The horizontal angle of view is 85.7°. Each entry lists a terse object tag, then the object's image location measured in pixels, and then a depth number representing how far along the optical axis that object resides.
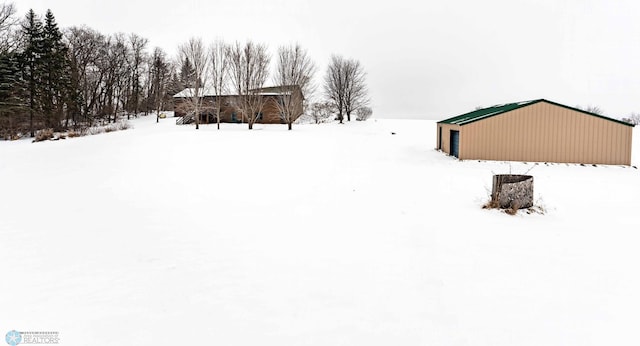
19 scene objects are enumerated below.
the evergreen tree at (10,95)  31.84
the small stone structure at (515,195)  7.89
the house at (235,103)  32.53
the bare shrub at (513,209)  7.64
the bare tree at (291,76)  32.09
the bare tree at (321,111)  46.31
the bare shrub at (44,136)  27.45
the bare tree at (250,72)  32.41
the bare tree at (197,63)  32.16
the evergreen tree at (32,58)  34.16
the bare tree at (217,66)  33.12
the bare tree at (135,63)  50.81
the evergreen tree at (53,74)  35.25
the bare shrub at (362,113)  49.16
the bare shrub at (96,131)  32.26
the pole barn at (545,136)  17.52
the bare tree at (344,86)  47.69
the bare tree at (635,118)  45.76
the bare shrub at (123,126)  36.85
